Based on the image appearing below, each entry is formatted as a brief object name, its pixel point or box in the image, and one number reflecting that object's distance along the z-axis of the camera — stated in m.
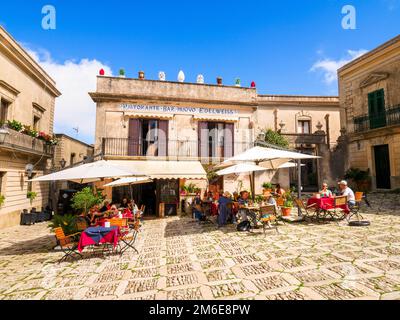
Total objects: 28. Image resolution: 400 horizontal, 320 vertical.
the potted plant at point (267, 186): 13.86
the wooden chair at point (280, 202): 9.66
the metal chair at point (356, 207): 7.96
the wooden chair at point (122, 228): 6.09
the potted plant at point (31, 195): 13.35
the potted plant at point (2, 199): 10.52
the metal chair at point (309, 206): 8.12
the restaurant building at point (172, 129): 13.23
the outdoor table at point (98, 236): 5.37
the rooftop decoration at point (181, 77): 15.03
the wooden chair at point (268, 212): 7.00
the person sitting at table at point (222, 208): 8.74
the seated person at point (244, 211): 7.70
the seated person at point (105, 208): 8.55
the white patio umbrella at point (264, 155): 7.50
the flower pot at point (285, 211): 9.20
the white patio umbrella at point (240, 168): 9.16
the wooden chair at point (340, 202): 7.72
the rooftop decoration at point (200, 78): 15.28
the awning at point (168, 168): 10.91
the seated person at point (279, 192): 10.36
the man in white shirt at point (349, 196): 7.99
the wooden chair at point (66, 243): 5.77
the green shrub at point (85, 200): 9.58
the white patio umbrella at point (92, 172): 6.42
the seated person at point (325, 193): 8.27
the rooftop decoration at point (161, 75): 14.87
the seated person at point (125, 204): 10.37
